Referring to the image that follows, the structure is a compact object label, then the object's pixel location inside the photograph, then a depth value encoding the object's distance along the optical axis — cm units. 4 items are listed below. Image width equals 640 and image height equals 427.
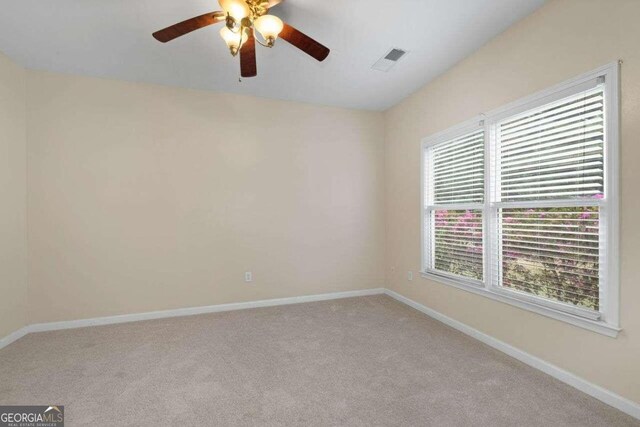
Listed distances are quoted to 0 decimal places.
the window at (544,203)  182
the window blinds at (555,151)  188
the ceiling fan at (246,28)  175
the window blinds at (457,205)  279
